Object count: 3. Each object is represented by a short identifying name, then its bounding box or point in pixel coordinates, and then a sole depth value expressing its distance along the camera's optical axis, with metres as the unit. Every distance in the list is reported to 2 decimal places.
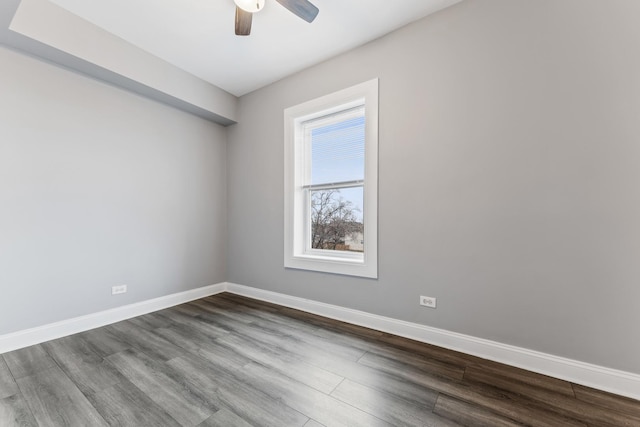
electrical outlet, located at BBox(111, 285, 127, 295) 2.67
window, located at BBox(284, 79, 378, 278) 2.54
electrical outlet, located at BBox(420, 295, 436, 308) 2.19
